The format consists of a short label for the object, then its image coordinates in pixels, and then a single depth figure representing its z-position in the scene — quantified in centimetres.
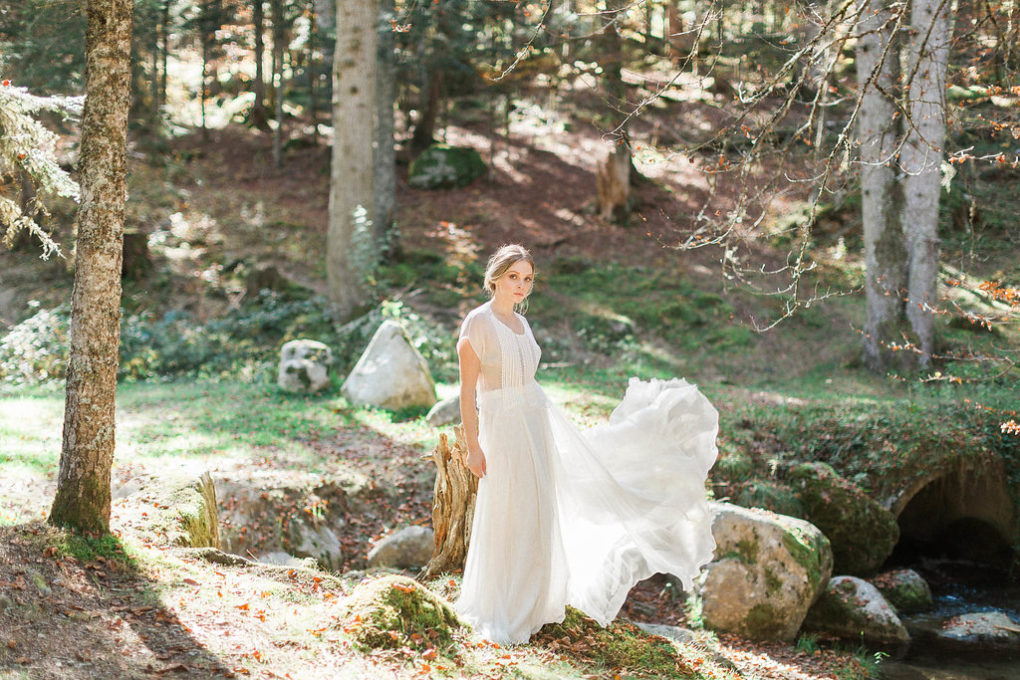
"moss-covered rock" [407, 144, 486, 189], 2367
